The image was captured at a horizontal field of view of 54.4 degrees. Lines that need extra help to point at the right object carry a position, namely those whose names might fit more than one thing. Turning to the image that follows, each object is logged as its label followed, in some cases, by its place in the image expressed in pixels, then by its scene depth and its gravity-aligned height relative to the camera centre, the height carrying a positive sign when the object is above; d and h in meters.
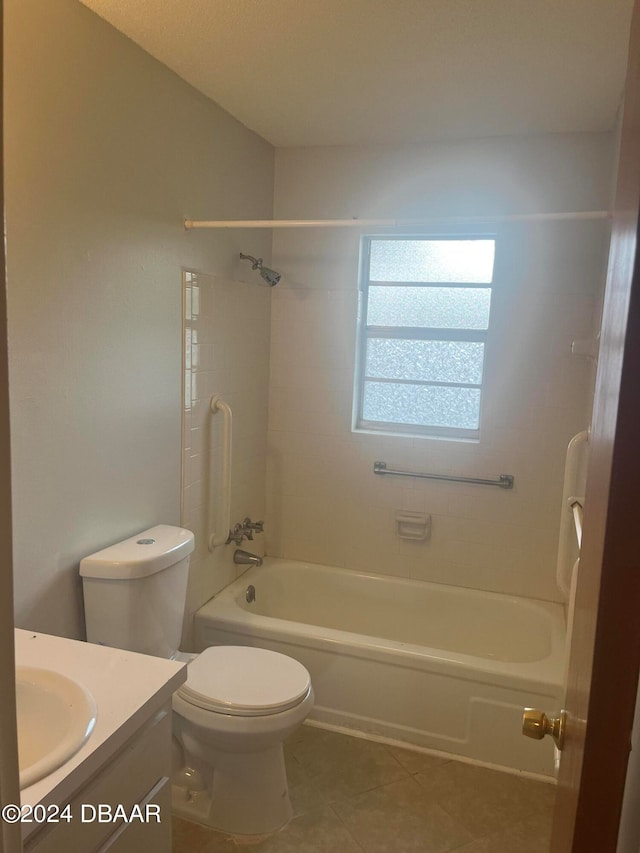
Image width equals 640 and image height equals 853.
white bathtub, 2.33 -1.25
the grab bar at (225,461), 2.61 -0.48
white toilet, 1.89 -1.09
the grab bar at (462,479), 2.87 -0.57
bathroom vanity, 1.05 -0.78
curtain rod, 2.10 +0.47
